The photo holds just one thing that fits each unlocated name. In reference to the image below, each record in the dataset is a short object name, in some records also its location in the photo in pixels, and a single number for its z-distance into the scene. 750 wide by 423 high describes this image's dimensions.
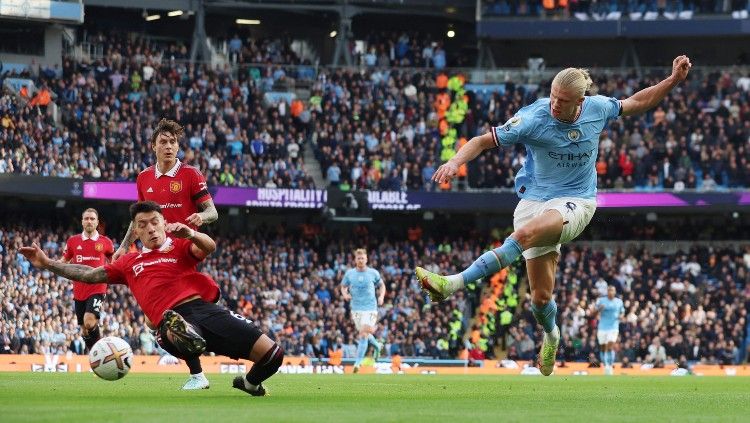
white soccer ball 12.60
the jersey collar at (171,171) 15.82
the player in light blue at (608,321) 33.38
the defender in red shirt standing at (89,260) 21.88
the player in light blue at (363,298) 28.52
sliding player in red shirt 12.34
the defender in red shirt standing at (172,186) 15.52
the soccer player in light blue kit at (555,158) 13.58
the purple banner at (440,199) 43.94
